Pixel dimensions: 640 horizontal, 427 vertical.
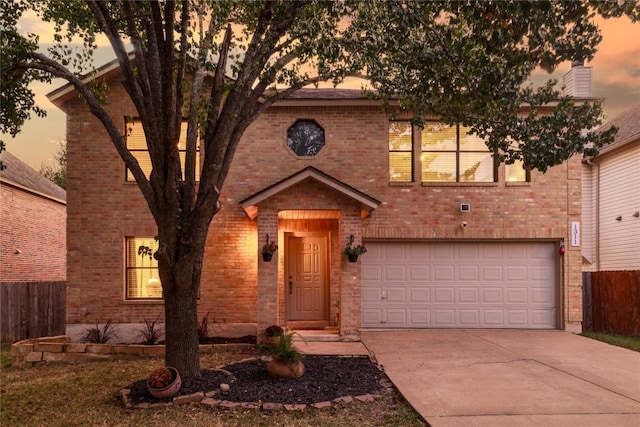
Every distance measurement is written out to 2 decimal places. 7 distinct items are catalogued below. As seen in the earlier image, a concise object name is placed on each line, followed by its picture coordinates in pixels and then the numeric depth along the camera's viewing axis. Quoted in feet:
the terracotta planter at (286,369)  24.66
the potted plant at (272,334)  34.22
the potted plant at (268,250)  36.06
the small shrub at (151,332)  37.58
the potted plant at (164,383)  21.38
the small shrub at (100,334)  37.86
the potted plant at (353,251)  36.13
